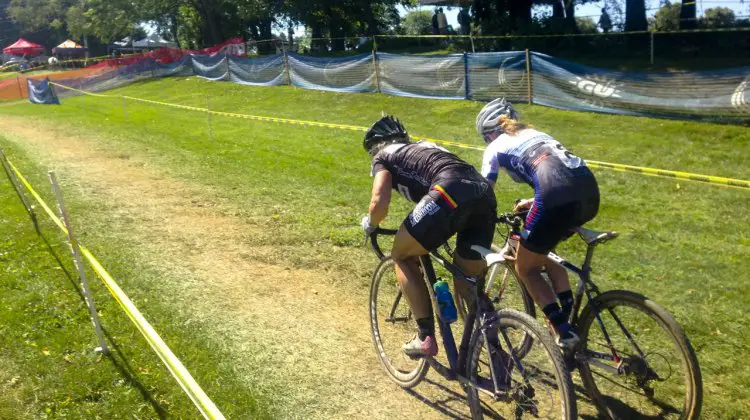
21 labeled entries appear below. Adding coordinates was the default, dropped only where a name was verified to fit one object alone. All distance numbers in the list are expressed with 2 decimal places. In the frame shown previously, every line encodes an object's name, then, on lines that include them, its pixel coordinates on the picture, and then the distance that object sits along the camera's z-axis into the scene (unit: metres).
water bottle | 4.30
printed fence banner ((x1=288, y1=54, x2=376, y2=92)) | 24.38
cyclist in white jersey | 4.03
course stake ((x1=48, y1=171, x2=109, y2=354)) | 5.05
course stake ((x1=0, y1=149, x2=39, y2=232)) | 9.36
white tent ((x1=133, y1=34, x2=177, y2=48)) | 76.94
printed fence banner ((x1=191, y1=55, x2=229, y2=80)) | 34.28
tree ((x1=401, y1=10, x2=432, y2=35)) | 73.36
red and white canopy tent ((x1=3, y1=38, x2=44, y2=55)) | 80.44
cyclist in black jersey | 4.13
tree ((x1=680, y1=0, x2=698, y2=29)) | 25.81
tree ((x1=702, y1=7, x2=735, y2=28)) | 24.90
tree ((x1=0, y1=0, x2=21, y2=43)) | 115.57
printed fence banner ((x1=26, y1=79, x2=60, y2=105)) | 33.08
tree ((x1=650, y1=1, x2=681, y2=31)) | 26.28
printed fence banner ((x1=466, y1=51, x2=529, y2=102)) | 18.80
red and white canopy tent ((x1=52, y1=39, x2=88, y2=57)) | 82.25
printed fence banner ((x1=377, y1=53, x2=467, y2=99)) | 20.48
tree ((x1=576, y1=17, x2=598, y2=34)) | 28.88
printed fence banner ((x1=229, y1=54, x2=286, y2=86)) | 29.87
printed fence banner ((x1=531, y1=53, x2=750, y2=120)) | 14.71
